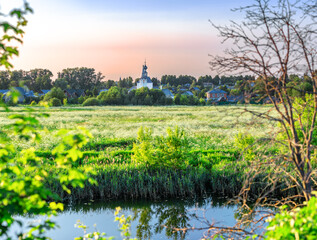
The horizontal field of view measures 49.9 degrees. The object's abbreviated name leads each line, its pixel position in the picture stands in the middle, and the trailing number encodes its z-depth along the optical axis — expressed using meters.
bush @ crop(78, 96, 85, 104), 94.44
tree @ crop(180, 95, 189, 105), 96.31
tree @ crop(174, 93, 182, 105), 97.41
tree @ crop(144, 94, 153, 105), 90.88
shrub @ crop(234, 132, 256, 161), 16.36
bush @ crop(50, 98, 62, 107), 83.44
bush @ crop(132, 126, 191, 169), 16.17
